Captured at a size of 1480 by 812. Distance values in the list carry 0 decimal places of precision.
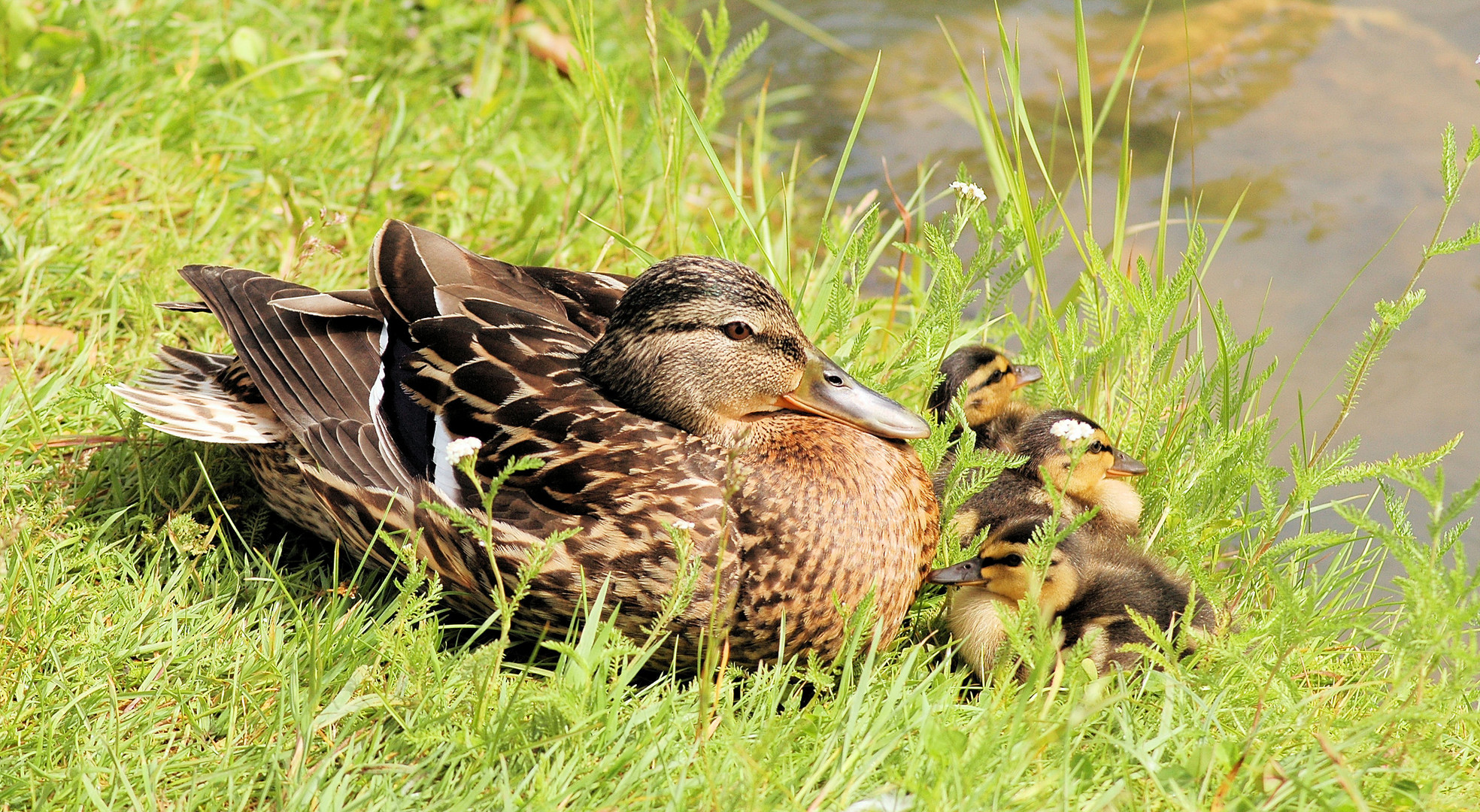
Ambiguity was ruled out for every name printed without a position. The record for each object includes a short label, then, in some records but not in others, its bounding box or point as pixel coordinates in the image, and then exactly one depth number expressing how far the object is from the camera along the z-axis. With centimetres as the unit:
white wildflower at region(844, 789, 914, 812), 429
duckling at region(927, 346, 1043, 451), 670
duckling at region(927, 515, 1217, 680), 545
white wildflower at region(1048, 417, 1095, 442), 554
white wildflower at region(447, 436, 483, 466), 417
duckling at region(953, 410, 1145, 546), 611
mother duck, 514
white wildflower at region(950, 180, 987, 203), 577
